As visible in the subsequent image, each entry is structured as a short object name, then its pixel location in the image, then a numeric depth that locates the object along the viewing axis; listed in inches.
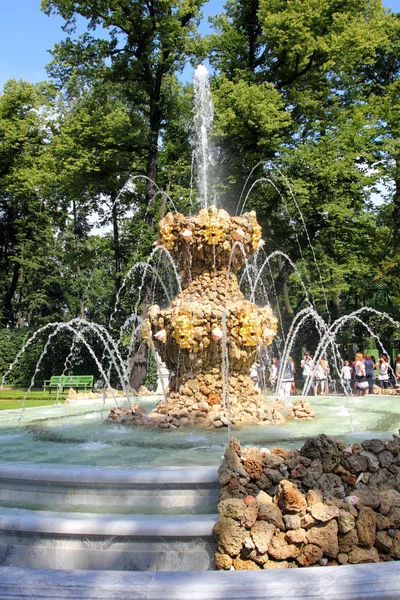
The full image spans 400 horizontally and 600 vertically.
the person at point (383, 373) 653.3
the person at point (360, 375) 575.4
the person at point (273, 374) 672.4
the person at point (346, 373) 674.2
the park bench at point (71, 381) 792.3
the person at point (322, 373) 686.0
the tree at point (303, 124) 871.7
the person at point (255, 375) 627.5
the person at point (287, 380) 600.4
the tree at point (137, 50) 823.1
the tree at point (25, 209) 1175.6
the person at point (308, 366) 705.0
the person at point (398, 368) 636.7
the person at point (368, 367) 619.5
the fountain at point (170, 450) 143.9
